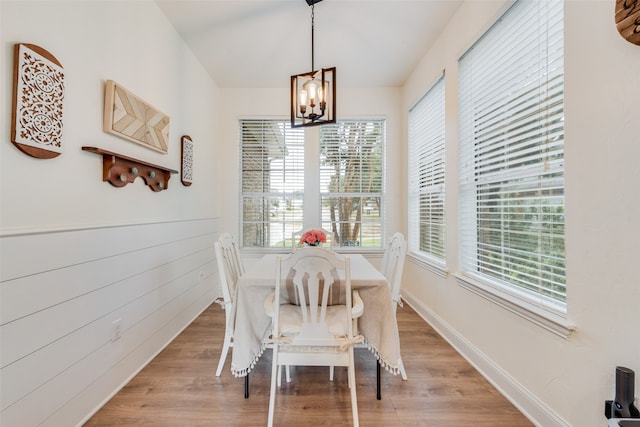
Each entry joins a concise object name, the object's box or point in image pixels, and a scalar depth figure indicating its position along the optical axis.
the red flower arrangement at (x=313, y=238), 2.24
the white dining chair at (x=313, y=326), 1.35
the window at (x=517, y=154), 1.39
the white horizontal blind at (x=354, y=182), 3.70
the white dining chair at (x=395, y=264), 1.84
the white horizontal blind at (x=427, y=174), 2.66
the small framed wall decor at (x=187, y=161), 2.62
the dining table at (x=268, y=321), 1.53
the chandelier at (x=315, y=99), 1.90
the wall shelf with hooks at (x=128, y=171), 1.64
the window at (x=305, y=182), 3.69
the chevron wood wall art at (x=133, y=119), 1.65
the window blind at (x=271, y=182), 3.69
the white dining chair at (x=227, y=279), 1.73
